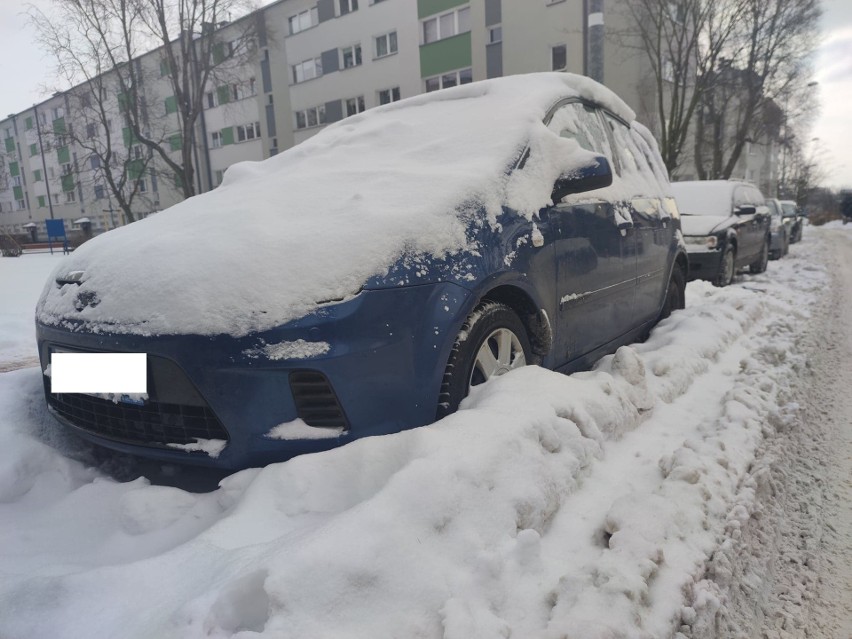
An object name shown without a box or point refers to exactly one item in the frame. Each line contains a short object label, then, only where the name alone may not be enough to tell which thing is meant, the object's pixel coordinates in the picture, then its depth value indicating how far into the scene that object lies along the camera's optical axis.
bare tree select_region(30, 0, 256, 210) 17.89
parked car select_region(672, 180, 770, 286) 7.86
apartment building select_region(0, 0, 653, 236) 21.08
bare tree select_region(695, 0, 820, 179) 18.14
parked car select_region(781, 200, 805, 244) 19.34
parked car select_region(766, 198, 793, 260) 12.86
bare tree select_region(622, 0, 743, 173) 16.59
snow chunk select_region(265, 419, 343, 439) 1.98
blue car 1.94
